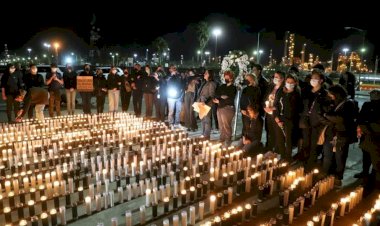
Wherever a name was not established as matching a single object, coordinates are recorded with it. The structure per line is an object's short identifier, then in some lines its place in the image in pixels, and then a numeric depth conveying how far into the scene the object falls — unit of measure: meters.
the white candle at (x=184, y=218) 4.45
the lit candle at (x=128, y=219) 4.54
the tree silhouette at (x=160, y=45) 68.38
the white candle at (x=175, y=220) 4.37
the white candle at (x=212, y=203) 5.19
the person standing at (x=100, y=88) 13.48
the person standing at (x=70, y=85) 12.95
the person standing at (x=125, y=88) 13.72
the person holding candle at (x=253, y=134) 8.34
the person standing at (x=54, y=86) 12.29
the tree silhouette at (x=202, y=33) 61.12
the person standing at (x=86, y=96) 13.12
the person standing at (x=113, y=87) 13.55
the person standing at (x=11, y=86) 11.50
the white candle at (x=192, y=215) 4.68
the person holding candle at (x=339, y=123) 6.50
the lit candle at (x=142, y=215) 4.81
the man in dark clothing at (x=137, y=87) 13.19
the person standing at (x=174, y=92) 11.66
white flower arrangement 10.68
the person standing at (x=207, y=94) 9.84
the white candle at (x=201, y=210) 4.97
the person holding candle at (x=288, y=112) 7.44
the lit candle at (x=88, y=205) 5.12
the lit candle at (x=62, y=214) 4.74
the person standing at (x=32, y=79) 11.30
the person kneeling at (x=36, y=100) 11.08
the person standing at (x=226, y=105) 9.09
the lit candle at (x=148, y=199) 5.39
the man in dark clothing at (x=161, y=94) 12.46
